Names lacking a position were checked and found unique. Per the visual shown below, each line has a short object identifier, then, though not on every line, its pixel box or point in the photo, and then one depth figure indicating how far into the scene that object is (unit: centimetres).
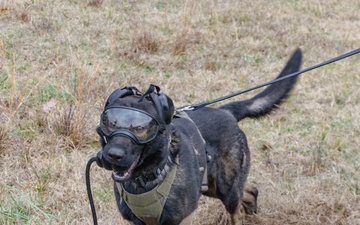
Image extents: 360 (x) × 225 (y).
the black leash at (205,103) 346
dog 264
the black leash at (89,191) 307
